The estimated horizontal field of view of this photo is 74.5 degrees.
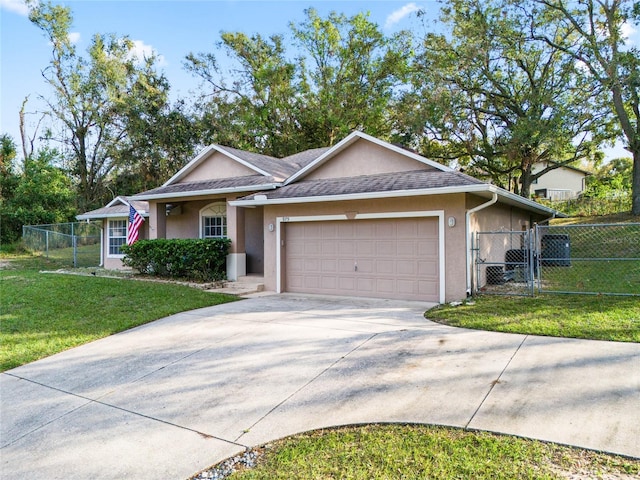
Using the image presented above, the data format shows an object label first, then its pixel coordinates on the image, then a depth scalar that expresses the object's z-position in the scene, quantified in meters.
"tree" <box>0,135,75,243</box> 25.08
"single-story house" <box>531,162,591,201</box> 35.09
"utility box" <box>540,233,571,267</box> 14.51
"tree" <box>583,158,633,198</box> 32.66
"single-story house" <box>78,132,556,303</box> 9.30
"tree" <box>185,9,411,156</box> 28.08
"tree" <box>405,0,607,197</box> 19.42
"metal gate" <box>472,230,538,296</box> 9.61
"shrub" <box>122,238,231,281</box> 12.82
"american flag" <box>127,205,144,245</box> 15.11
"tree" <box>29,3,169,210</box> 29.44
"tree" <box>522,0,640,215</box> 17.12
